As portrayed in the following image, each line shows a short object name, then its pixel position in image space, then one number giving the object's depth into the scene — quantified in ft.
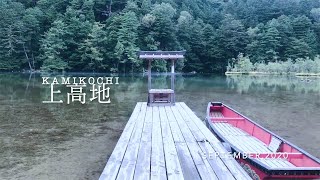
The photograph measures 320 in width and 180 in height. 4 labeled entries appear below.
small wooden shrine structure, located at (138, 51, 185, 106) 29.18
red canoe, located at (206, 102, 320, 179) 12.64
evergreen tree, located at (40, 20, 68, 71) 103.41
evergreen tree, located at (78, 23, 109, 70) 104.63
